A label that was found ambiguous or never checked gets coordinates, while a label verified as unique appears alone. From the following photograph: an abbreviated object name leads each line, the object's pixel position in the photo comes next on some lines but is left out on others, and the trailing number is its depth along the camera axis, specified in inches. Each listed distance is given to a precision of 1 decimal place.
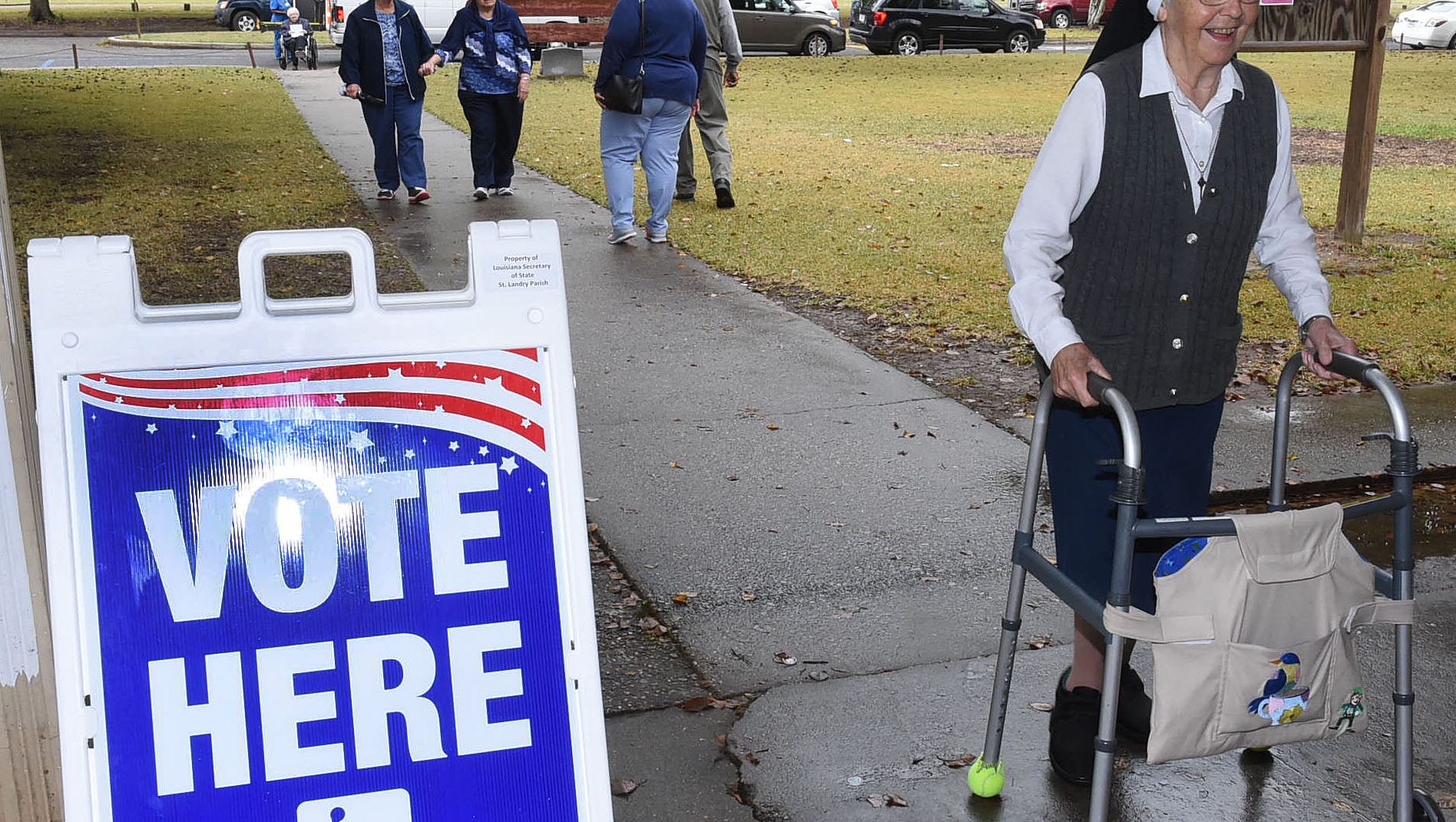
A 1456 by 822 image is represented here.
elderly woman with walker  127.1
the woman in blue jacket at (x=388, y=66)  467.8
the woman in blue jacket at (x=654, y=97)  405.4
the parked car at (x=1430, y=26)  1350.9
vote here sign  81.5
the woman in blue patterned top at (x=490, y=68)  473.1
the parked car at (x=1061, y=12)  1752.0
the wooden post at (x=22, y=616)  95.1
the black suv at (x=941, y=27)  1321.4
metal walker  106.6
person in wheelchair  1112.2
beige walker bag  104.7
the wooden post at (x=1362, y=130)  433.1
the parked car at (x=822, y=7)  1279.5
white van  1239.5
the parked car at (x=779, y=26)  1248.2
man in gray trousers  487.2
